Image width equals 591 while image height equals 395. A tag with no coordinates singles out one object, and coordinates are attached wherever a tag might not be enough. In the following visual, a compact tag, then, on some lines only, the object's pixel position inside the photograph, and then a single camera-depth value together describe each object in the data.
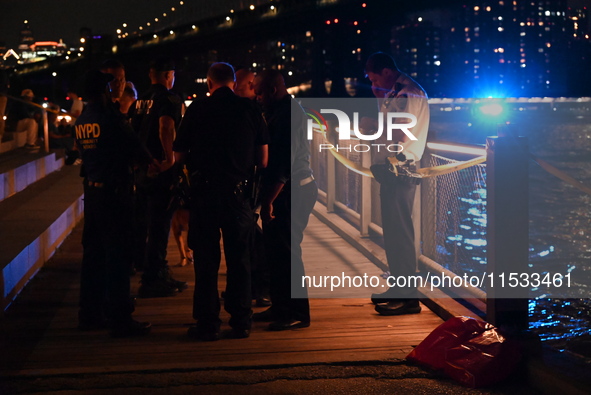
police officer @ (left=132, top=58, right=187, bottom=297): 6.21
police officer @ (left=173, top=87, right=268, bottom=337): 4.90
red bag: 4.25
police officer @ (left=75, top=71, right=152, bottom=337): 5.13
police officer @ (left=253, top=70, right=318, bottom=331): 5.16
